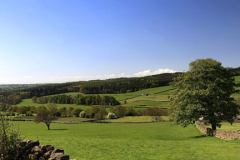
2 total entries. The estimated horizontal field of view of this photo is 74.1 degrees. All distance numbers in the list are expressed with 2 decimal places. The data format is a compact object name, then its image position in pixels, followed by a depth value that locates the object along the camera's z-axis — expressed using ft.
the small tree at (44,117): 166.61
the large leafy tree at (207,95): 81.00
